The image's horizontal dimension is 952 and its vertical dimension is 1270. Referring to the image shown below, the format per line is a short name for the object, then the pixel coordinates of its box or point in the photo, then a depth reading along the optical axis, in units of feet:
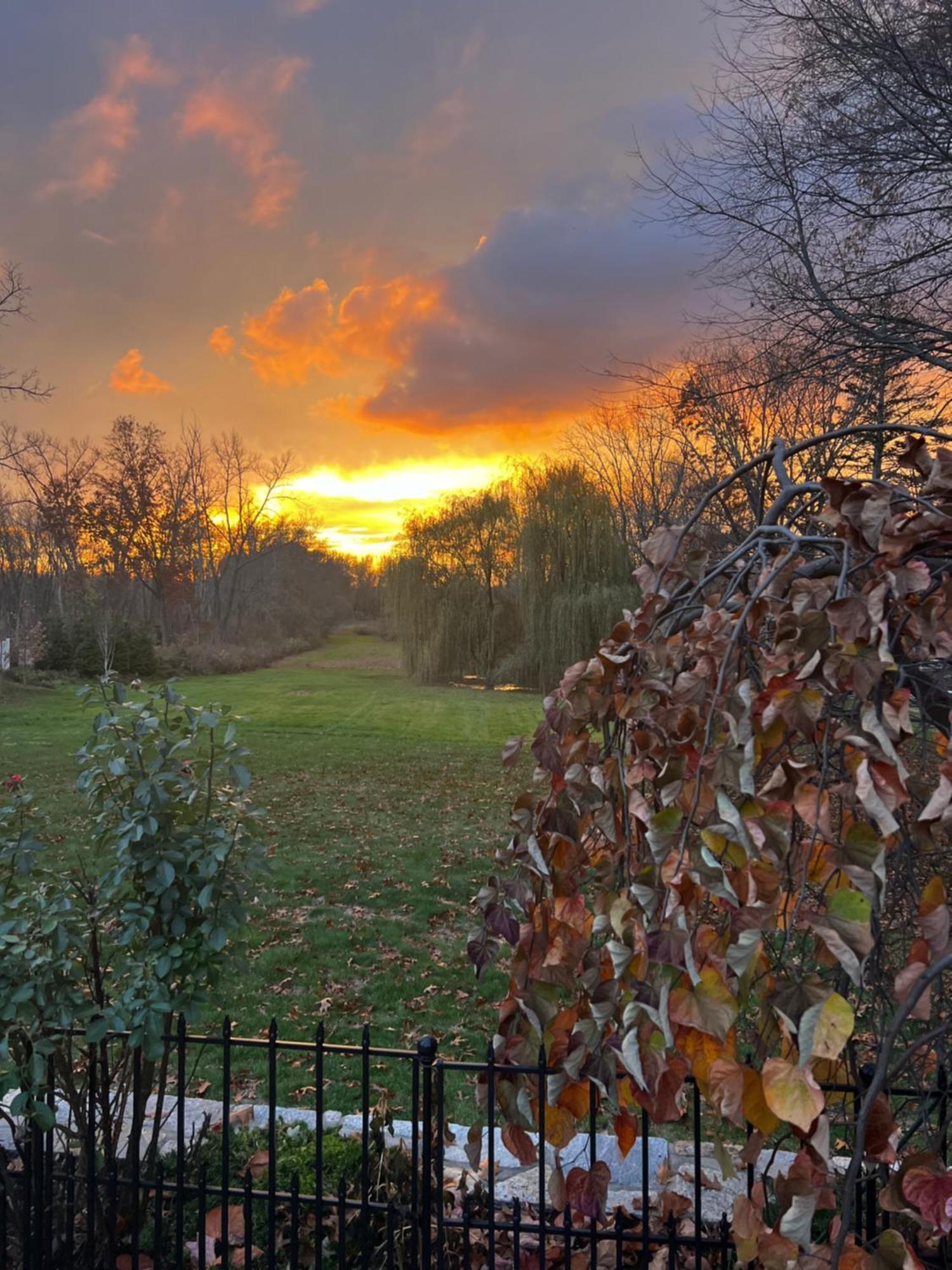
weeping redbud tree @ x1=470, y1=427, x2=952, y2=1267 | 3.20
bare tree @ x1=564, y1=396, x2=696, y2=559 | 42.42
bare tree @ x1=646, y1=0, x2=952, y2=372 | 12.73
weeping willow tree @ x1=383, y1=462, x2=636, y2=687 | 67.82
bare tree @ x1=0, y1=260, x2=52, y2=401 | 39.55
